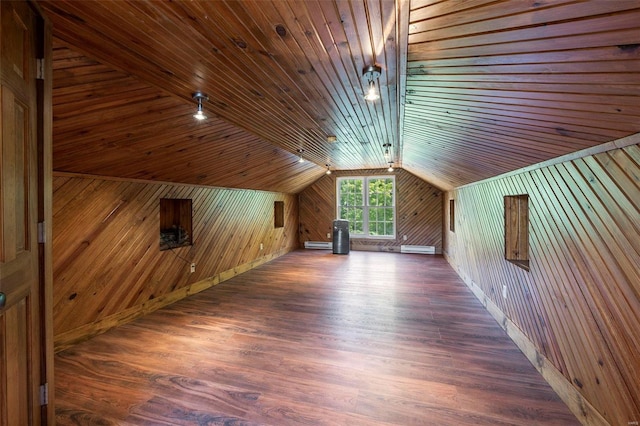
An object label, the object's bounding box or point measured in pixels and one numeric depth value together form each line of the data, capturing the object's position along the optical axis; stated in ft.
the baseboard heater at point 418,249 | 26.66
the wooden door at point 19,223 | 3.56
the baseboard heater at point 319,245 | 29.63
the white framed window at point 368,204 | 28.30
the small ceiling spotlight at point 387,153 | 14.44
